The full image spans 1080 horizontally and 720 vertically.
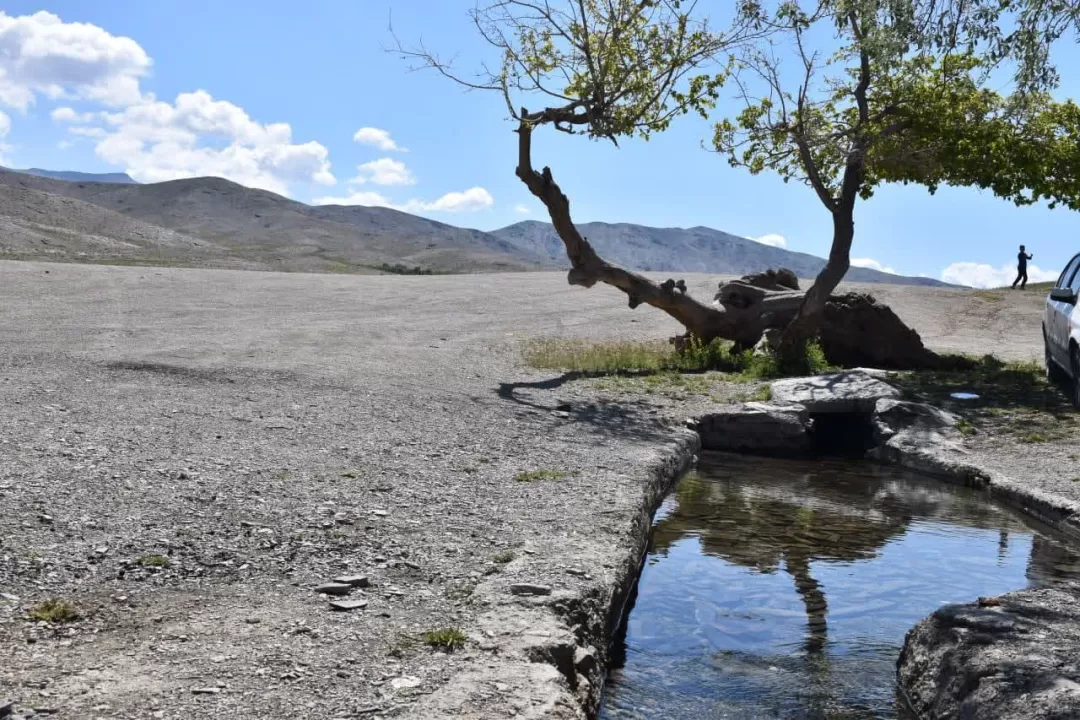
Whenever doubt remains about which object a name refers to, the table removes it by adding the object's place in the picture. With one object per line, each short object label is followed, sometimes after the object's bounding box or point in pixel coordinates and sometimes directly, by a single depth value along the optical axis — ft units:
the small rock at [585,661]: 16.61
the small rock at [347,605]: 17.38
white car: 44.04
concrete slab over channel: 45.62
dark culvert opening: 45.06
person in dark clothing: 119.34
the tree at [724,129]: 56.54
